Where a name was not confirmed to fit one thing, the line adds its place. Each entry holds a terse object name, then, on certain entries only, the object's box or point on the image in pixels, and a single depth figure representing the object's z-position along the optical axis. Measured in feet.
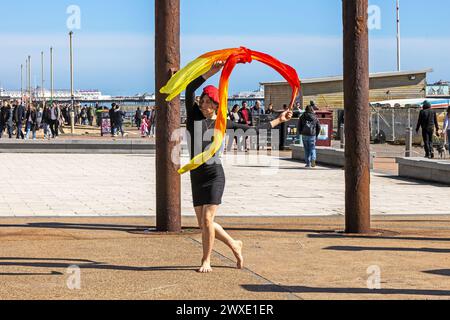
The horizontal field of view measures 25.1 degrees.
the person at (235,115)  113.60
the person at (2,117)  144.36
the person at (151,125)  160.54
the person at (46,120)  148.87
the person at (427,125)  91.91
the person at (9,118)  143.95
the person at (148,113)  166.93
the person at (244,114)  114.93
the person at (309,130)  81.87
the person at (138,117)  217.29
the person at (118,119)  155.63
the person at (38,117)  158.62
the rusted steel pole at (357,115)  41.16
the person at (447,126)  85.40
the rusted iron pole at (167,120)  40.45
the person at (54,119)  148.77
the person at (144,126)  165.04
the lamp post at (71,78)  177.99
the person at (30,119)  142.10
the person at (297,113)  118.42
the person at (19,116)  138.51
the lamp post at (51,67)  315.37
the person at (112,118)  154.70
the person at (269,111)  131.95
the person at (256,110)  131.58
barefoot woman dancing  30.30
